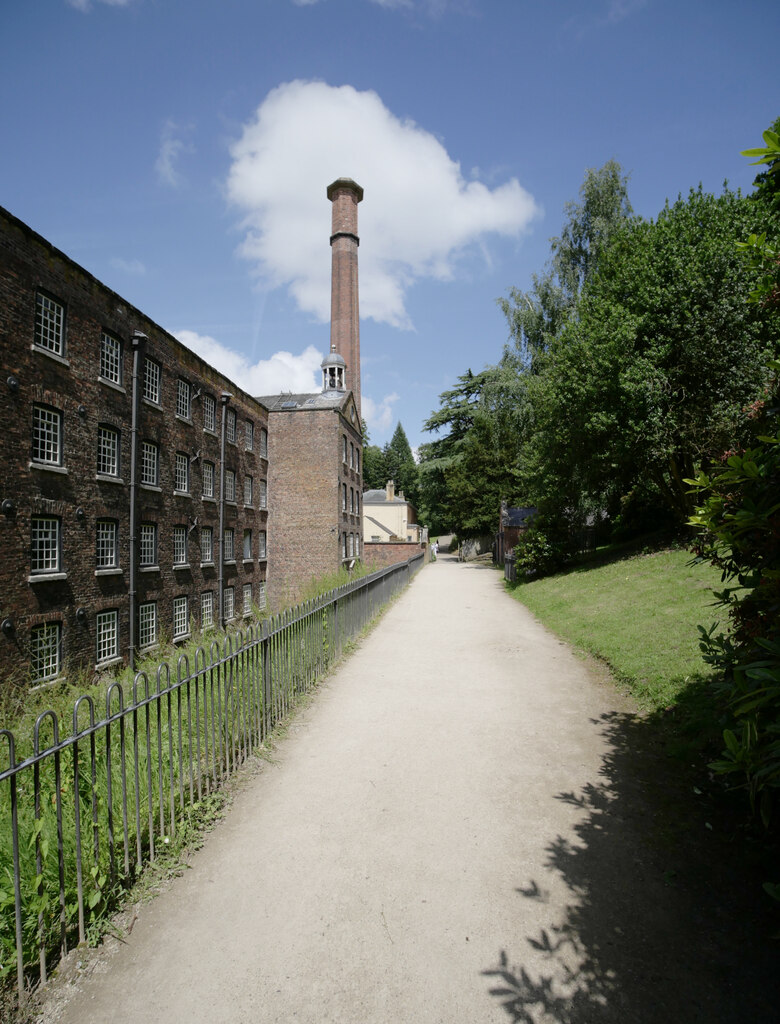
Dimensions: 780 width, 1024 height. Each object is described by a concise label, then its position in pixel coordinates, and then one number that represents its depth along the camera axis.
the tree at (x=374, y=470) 102.56
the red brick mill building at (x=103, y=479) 14.78
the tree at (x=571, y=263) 28.80
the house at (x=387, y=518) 60.38
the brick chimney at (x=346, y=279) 45.03
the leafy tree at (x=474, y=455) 33.50
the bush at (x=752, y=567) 2.52
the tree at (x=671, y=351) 17.39
